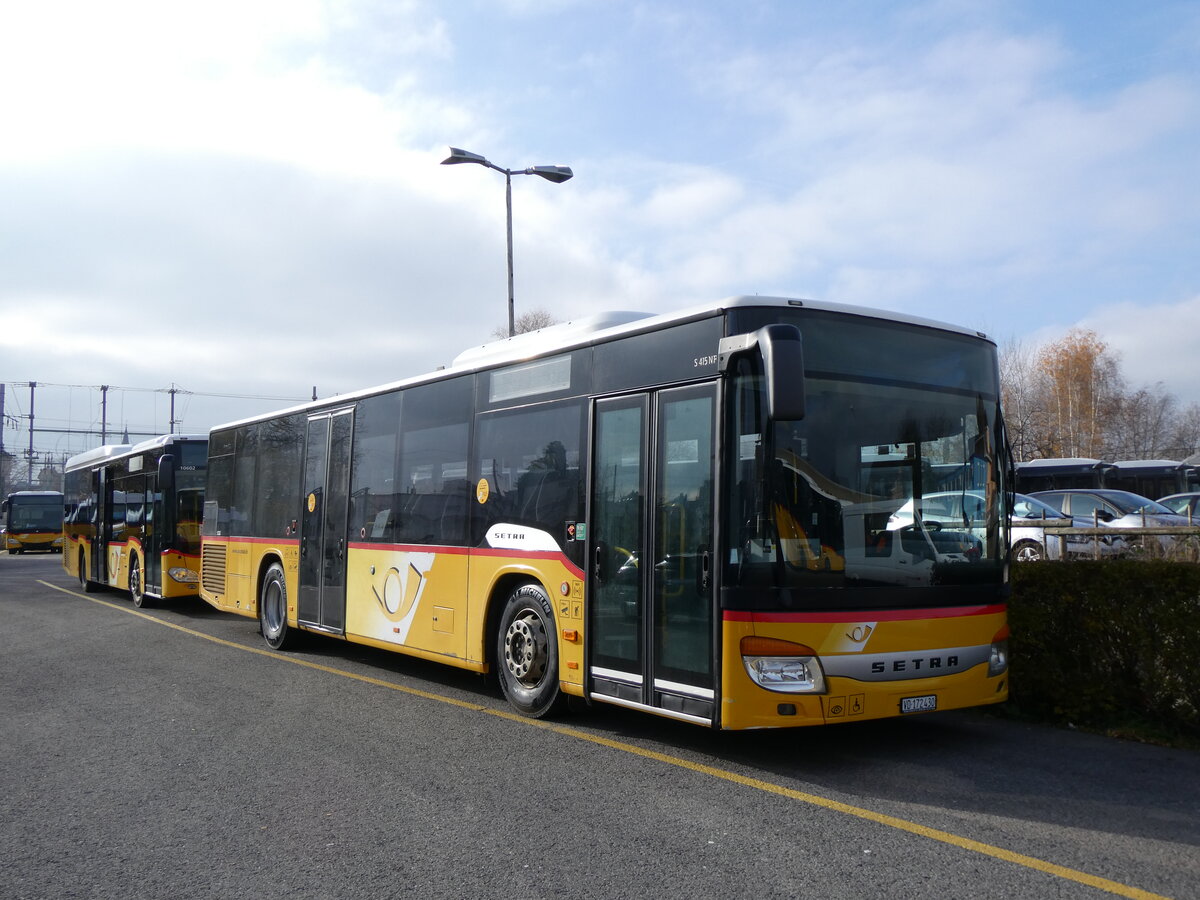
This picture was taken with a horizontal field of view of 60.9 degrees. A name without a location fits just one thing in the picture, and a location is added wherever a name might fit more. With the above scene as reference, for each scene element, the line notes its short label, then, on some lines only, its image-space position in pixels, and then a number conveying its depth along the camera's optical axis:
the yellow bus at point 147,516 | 17.97
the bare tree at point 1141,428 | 65.94
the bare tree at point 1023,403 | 51.91
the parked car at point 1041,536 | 19.23
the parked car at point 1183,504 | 25.52
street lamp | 21.14
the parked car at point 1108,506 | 23.06
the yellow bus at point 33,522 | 48.12
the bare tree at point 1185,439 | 78.88
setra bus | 6.26
